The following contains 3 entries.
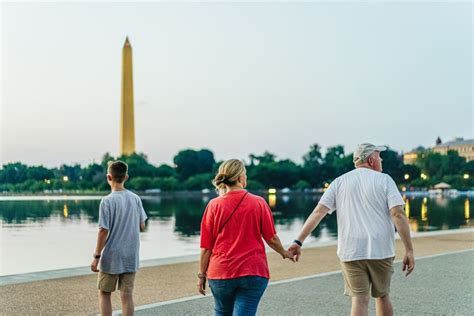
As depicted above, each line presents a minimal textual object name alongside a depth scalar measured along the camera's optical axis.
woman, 5.51
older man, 6.43
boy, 6.85
